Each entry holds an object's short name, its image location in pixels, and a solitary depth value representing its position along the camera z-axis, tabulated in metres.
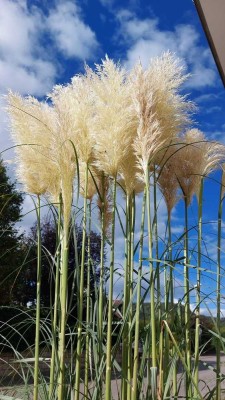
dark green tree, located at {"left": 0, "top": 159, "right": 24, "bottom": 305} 10.41
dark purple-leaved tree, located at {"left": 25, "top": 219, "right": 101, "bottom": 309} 10.34
